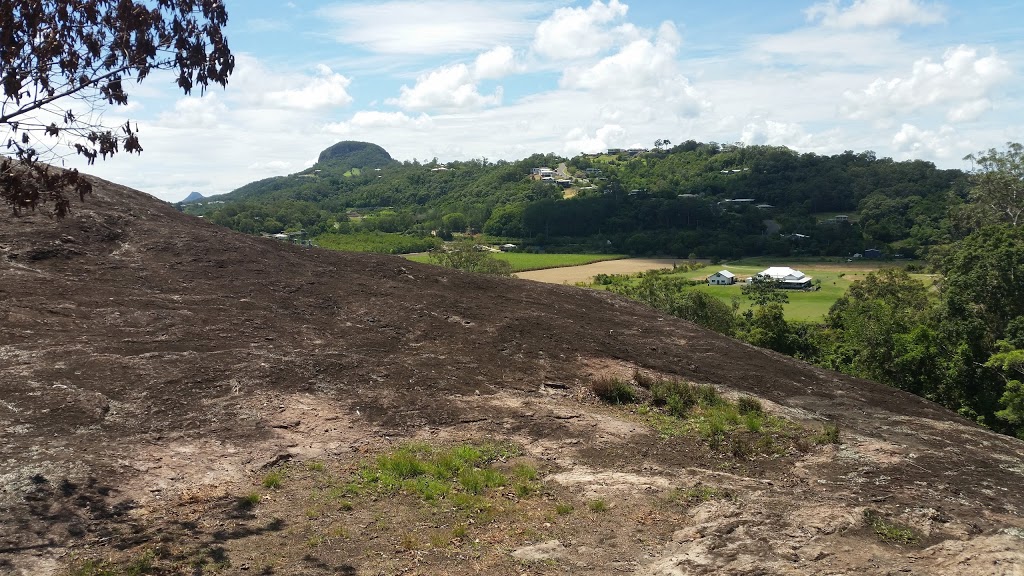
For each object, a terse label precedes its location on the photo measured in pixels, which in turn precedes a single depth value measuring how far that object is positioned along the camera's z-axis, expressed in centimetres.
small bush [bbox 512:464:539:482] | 917
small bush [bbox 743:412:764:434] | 1119
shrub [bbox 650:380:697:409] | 1240
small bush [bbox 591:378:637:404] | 1278
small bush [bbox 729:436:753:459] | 1020
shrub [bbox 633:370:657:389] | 1348
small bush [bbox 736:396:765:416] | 1241
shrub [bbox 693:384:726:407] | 1286
